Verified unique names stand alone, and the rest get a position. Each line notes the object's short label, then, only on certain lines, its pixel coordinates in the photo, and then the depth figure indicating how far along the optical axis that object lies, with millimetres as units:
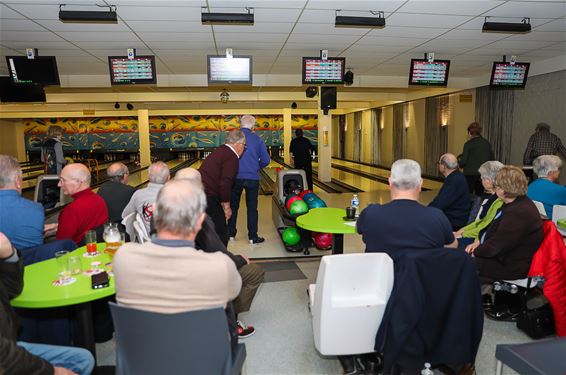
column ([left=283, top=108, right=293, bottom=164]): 15203
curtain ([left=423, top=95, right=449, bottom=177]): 10492
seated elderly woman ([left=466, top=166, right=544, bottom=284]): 2439
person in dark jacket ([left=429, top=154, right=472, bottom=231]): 3541
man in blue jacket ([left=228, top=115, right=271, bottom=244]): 4598
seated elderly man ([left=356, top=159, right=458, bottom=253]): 1953
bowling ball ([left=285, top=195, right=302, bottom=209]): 4500
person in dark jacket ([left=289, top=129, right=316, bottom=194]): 7754
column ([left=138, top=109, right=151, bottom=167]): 14570
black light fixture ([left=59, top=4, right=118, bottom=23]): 3756
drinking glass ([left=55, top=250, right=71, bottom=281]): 1924
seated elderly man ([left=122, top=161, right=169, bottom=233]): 2805
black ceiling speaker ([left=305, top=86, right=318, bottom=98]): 9227
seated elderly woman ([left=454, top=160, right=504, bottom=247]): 2934
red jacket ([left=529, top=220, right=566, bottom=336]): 2453
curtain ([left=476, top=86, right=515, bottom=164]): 7859
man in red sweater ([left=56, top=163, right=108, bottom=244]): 2559
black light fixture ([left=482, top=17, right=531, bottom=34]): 4254
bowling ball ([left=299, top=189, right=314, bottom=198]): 4849
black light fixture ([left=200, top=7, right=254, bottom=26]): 3836
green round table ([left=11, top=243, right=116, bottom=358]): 1672
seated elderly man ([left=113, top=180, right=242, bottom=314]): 1349
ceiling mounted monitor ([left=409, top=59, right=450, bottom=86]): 5891
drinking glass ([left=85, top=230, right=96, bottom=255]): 2303
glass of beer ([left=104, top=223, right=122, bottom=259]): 2229
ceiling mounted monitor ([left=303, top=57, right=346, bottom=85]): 5645
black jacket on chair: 1790
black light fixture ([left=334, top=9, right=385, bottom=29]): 4008
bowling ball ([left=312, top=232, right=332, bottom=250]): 4367
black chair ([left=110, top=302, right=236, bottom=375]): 1306
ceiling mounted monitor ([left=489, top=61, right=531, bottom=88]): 6207
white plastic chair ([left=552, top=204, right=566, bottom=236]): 3109
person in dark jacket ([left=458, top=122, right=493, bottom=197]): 6000
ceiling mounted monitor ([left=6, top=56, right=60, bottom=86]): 5320
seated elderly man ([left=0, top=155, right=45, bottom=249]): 2164
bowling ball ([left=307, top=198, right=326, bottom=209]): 4472
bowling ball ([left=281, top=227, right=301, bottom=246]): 4383
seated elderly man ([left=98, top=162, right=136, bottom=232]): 3340
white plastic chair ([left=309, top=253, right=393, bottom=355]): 1853
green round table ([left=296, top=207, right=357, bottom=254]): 2809
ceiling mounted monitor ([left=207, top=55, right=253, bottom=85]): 5416
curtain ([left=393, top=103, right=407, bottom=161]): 13023
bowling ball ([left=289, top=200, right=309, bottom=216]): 4352
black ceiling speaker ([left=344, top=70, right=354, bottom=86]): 6849
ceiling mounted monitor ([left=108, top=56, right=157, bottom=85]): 5387
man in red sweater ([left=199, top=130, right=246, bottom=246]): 4012
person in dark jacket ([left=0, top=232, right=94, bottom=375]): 1304
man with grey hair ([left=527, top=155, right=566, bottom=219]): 3346
